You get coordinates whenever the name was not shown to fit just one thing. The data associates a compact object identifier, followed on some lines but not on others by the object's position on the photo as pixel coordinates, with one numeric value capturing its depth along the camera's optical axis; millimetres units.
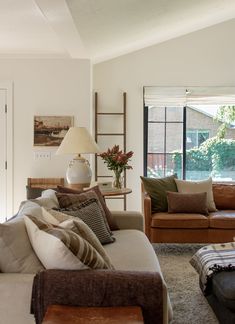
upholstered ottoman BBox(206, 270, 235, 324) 2404
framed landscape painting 5293
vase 4477
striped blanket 2744
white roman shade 6082
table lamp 4043
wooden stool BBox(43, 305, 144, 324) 1588
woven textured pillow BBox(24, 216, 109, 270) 1808
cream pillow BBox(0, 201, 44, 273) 1897
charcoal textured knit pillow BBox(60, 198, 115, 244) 2951
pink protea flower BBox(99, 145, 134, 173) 4402
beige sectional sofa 1762
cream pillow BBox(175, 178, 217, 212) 4723
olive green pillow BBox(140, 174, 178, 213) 4648
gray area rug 2820
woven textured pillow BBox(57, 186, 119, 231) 3454
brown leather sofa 4352
